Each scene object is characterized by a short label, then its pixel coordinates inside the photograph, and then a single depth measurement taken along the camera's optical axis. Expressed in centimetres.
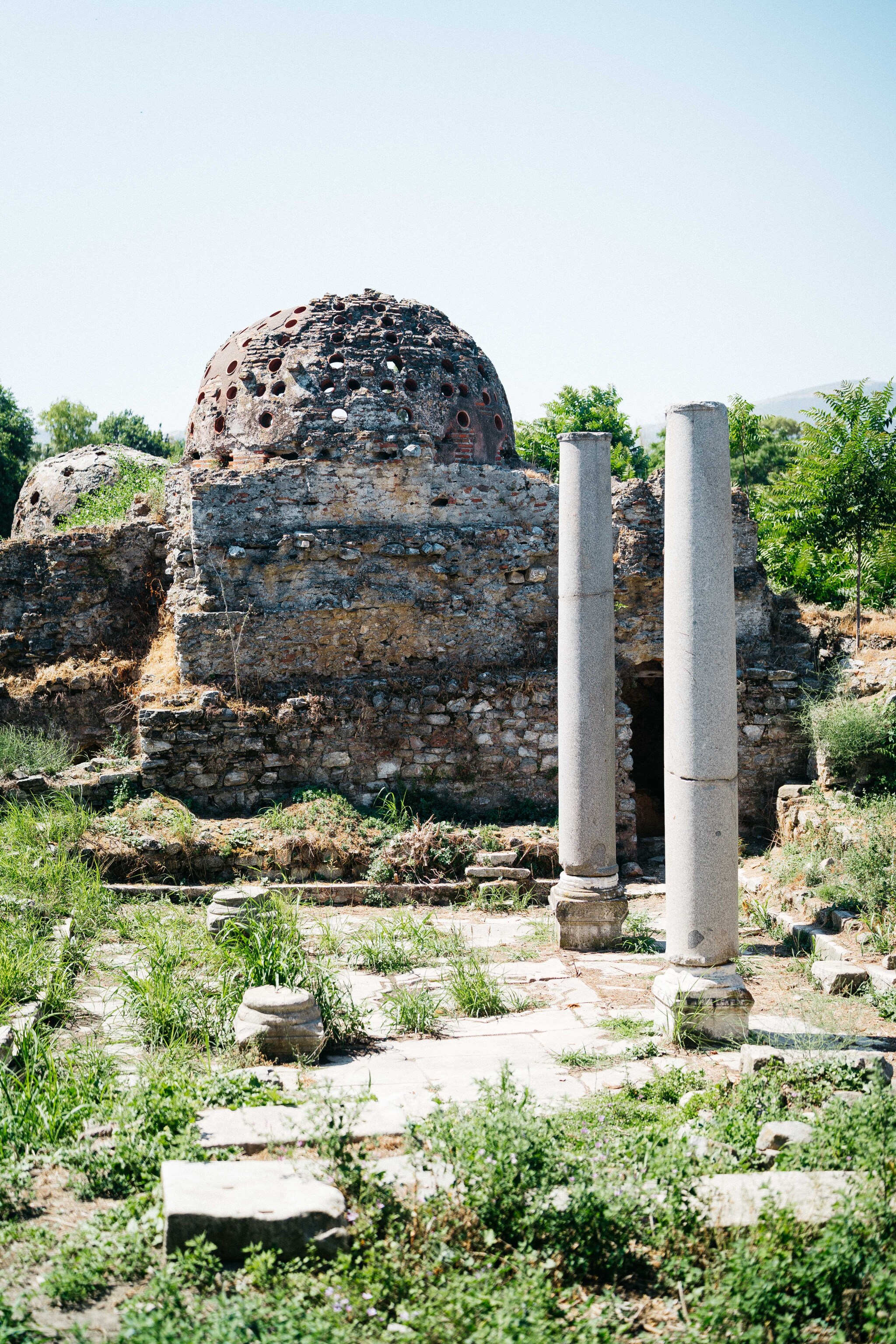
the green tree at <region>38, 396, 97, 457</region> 3538
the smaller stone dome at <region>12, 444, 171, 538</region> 1789
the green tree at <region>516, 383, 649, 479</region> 3052
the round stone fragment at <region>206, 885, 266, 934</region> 816
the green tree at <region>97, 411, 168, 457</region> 3528
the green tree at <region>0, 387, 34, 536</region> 2802
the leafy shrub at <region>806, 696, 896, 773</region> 1079
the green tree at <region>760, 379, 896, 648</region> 1263
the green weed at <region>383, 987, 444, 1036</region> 661
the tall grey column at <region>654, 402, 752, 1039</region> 627
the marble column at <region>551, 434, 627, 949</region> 862
